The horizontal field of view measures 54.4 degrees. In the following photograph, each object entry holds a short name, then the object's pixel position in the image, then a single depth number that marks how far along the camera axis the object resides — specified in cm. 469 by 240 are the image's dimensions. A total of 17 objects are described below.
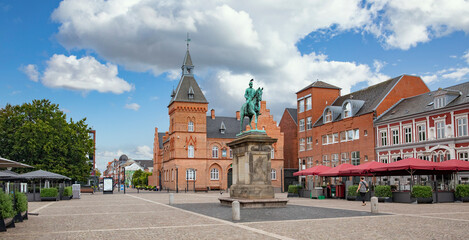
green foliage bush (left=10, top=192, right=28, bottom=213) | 1588
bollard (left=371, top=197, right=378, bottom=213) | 1980
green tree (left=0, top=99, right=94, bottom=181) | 4938
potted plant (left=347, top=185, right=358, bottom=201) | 3462
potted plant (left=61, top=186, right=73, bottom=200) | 3990
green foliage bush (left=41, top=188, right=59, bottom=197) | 3699
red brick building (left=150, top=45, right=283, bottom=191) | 6969
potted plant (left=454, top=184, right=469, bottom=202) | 2986
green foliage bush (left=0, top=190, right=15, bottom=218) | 1330
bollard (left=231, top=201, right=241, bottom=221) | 1655
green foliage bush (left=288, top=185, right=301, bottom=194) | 4122
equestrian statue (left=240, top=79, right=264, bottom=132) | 2523
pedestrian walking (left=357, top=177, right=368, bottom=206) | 2748
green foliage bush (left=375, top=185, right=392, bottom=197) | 3122
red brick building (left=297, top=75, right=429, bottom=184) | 5331
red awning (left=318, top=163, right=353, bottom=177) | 3725
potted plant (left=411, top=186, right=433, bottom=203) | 2900
